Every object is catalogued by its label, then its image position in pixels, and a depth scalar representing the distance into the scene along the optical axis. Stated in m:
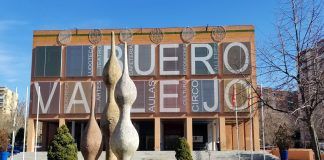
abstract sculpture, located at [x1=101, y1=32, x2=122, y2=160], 12.14
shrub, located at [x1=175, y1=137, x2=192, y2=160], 24.62
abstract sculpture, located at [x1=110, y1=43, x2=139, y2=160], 10.52
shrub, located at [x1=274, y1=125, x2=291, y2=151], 34.84
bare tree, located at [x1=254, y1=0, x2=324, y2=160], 9.98
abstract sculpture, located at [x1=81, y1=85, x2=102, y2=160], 12.55
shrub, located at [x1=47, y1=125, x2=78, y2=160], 22.80
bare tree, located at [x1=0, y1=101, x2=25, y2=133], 67.12
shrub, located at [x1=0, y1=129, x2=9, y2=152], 33.06
